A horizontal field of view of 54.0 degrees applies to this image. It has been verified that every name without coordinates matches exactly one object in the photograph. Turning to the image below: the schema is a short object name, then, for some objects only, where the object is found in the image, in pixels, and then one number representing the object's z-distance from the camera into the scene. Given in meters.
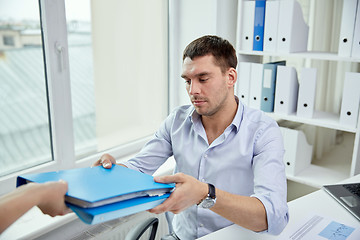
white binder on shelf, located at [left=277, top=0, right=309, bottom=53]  2.18
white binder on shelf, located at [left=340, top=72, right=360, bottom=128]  2.03
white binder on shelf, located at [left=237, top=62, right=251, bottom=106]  2.44
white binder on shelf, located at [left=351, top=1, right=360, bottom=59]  1.98
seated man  1.34
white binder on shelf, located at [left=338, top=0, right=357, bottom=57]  1.99
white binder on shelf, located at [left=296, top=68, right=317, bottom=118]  2.18
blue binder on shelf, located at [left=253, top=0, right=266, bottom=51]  2.32
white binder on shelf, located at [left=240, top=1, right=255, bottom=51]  2.37
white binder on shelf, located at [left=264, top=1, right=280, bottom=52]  2.24
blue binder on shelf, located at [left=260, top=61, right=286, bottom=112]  2.33
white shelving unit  2.08
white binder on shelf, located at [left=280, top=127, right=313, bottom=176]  2.32
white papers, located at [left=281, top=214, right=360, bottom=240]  1.31
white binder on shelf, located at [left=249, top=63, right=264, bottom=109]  2.38
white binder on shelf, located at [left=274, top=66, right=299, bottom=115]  2.25
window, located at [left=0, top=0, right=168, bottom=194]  1.86
